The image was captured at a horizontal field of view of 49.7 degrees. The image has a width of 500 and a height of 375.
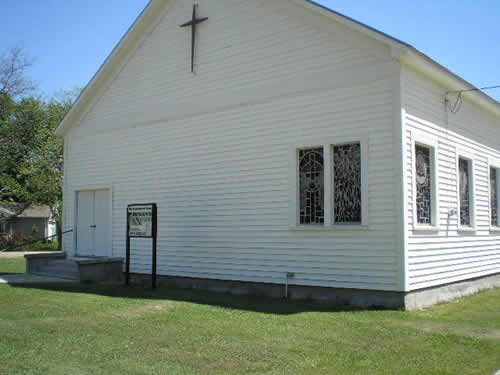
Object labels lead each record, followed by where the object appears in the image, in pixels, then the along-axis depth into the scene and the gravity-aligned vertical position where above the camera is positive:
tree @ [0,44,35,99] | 34.50 +9.16
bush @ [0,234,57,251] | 36.75 -1.28
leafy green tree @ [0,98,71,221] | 36.59 +4.87
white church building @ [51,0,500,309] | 10.62 +1.63
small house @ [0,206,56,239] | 41.44 +0.16
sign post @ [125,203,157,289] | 13.22 +0.06
